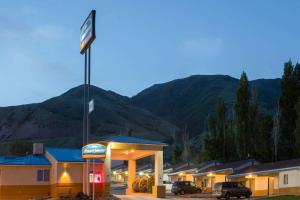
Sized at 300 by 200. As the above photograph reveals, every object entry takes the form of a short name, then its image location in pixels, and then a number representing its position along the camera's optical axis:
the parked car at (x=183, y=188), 60.03
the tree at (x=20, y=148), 108.61
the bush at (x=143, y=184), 50.53
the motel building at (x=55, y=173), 43.25
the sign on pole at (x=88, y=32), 38.38
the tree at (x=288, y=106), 73.62
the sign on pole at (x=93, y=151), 35.75
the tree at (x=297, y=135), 64.03
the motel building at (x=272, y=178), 49.09
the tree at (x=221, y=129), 81.00
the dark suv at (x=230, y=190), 48.66
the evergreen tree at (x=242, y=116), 75.62
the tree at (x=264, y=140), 73.25
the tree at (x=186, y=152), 102.22
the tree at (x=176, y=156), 104.86
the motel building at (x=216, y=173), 64.81
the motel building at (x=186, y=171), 75.19
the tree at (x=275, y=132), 72.61
